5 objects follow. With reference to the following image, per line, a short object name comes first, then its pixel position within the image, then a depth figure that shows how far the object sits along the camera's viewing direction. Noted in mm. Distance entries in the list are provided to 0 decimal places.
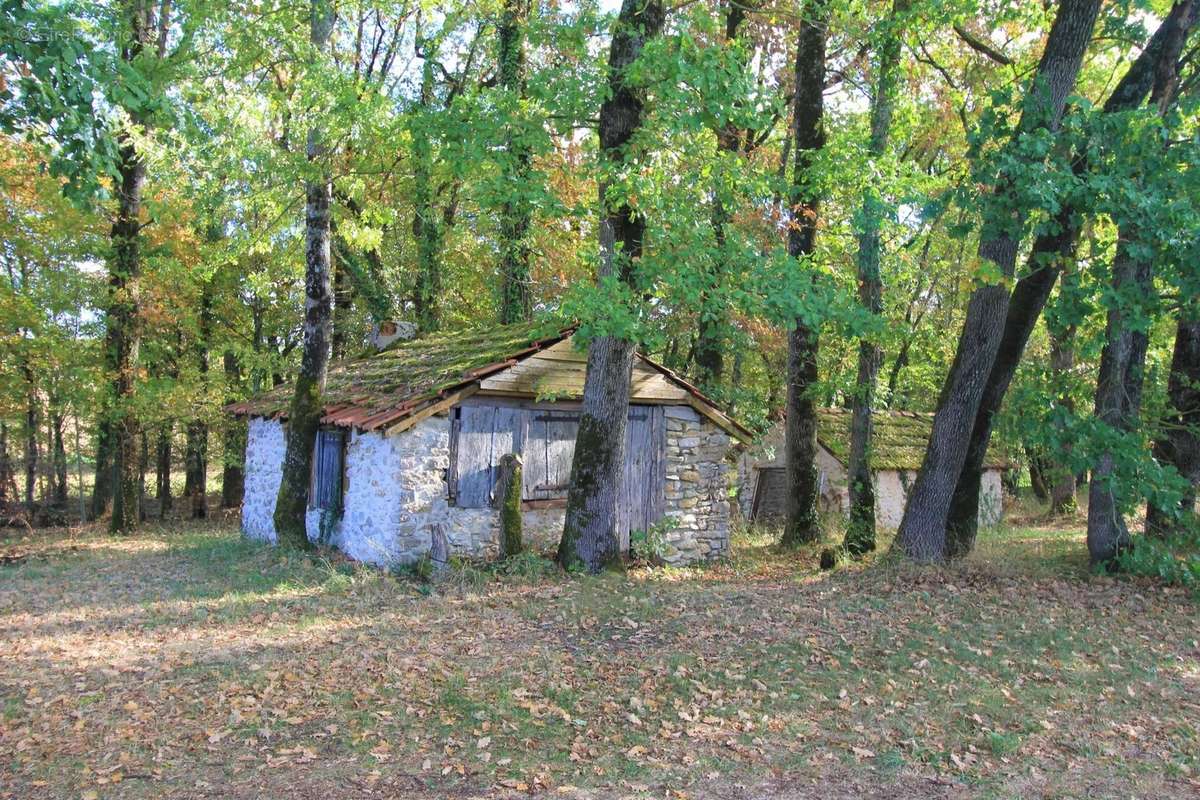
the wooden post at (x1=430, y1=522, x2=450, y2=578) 10570
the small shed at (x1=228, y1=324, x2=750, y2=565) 10648
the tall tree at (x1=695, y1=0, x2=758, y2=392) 8617
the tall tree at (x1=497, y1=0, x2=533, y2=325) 8766
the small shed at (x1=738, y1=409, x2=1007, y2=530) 19031
